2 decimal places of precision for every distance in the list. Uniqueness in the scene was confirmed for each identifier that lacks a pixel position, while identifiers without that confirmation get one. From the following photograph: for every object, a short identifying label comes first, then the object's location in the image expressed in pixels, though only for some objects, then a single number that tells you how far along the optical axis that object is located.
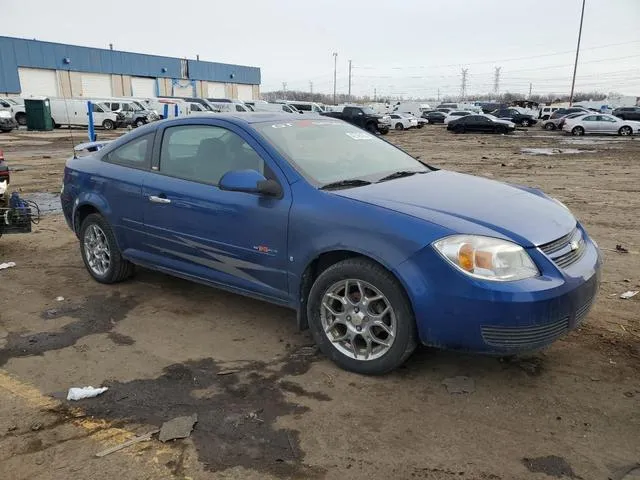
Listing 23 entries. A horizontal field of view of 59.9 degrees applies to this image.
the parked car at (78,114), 33.44
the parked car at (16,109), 34.50
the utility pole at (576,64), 55.56
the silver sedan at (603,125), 32.19
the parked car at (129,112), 33.76
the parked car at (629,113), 38.44
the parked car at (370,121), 32.28
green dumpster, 32.66
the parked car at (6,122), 29.56
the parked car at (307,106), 43.62
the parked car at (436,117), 51.06
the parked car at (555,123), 36.69
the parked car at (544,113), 51.03
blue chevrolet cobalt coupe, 3.11
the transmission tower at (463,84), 141.16
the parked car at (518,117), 42.18
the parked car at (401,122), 40.19
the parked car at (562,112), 40.22
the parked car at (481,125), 35.34
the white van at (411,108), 62.92
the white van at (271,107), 37.16
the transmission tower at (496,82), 145.12
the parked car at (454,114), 41.55
